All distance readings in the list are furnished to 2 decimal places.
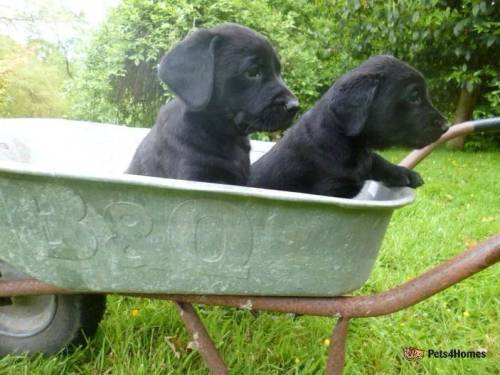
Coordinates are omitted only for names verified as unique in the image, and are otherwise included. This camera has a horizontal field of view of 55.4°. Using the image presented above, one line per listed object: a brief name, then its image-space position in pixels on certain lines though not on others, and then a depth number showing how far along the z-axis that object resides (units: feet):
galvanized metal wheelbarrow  1.35
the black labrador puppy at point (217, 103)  1.86
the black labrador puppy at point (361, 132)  1.95
